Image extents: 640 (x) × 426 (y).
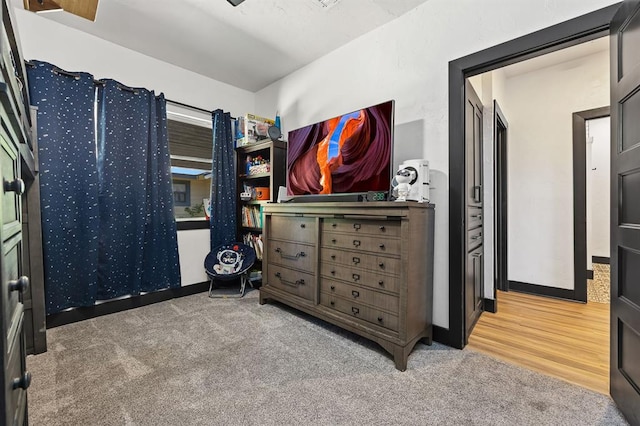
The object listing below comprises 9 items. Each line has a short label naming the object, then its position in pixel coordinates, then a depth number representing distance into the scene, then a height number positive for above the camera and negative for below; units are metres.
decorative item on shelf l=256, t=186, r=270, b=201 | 3.43 +0.21
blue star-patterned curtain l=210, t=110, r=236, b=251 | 3.36 +0.33
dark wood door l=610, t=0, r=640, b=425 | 1.24 -0.02
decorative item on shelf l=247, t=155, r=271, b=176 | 3.34 +0.54
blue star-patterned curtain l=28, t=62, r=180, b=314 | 2.29 +0.21
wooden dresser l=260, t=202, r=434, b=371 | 1.80 -0.43
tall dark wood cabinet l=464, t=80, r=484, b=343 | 2.13 +0.00
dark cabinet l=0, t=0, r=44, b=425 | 0.63 -0.10
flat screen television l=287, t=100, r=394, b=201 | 2.11 +0.46
